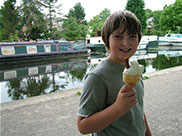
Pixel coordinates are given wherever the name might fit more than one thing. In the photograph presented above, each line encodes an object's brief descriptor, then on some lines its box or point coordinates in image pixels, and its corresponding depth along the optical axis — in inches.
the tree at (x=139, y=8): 1533.0
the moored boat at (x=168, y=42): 992.2
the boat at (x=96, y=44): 874.0
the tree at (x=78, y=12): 2177.7
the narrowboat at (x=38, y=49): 582.9
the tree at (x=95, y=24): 1502.0
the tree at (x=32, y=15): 975.6
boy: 35.6
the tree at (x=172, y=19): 1418.6
